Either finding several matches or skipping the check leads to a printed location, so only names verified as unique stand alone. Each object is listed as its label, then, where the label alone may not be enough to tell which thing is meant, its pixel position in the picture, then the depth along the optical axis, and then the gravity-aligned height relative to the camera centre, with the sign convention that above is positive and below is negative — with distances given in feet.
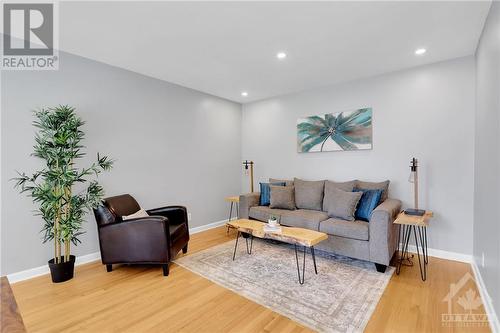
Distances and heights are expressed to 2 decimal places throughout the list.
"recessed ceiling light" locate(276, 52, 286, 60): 9.75 +4.59
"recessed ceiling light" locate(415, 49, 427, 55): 9.39 +4.54
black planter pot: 8.45 -3.79
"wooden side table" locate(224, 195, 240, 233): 14.55 -2.19
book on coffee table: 9.14 -2.46
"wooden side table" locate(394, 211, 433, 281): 8.67 -2.95
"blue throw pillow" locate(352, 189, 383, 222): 10.23 -1.67
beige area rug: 6.54 -4.07
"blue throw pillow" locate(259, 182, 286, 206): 13.51 -1.62
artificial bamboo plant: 8.21 -0.60
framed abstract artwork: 12.29 +1.89
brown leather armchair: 8.98 -2.82
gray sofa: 8.84 -2.67
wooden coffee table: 8.26 -2.54
